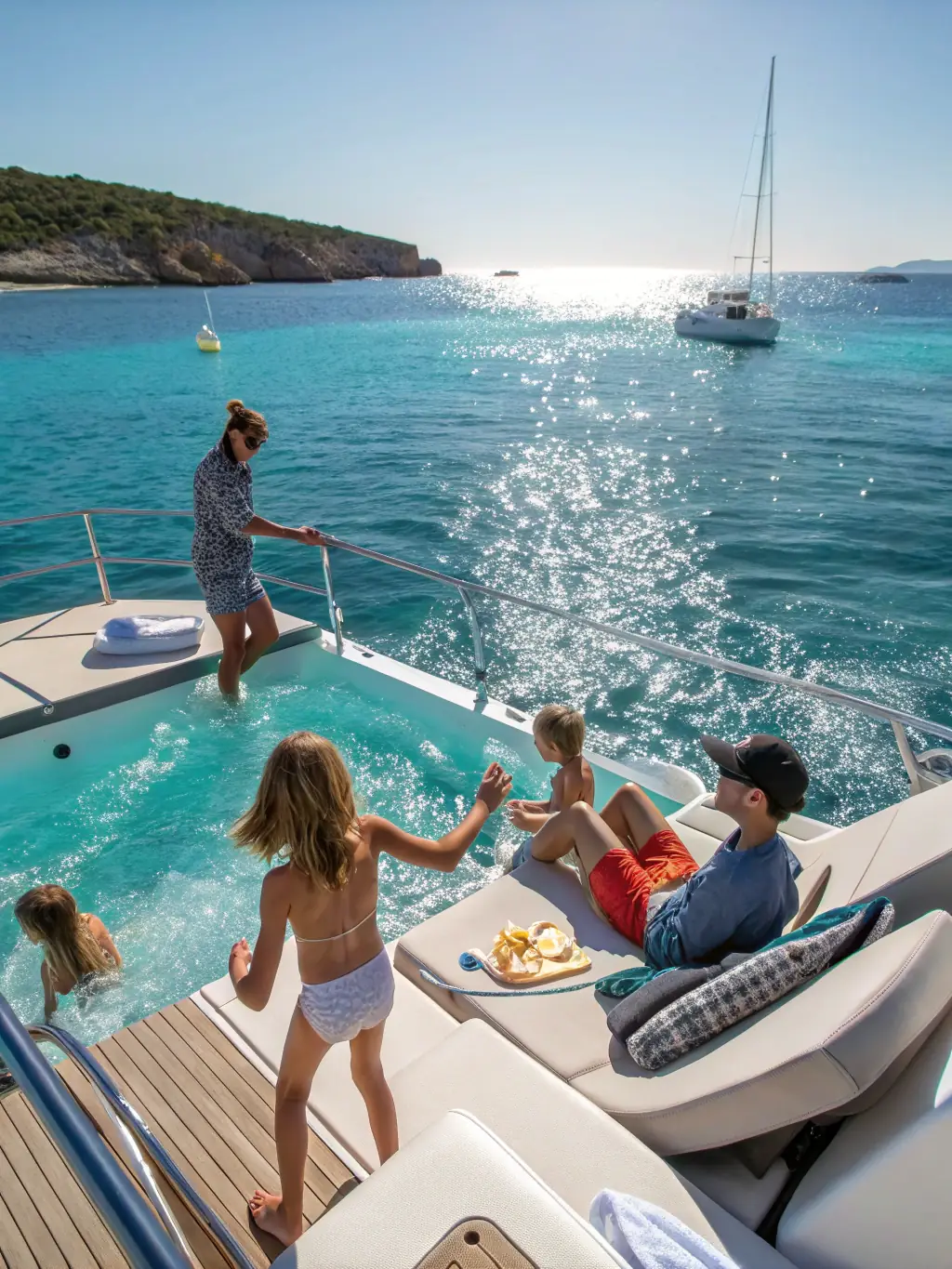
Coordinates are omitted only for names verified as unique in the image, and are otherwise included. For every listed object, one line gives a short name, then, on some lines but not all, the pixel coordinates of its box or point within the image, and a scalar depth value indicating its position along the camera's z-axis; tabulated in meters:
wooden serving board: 2.74
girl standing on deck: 1.92
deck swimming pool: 3.77
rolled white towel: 5.49
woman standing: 4.71
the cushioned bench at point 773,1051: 1.67
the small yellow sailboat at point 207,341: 34.34
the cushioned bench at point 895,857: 2.33
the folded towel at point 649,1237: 1.54
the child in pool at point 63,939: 3.14
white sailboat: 39.75
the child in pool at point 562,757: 3.42
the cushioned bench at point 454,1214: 1.53
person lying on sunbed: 2.39
